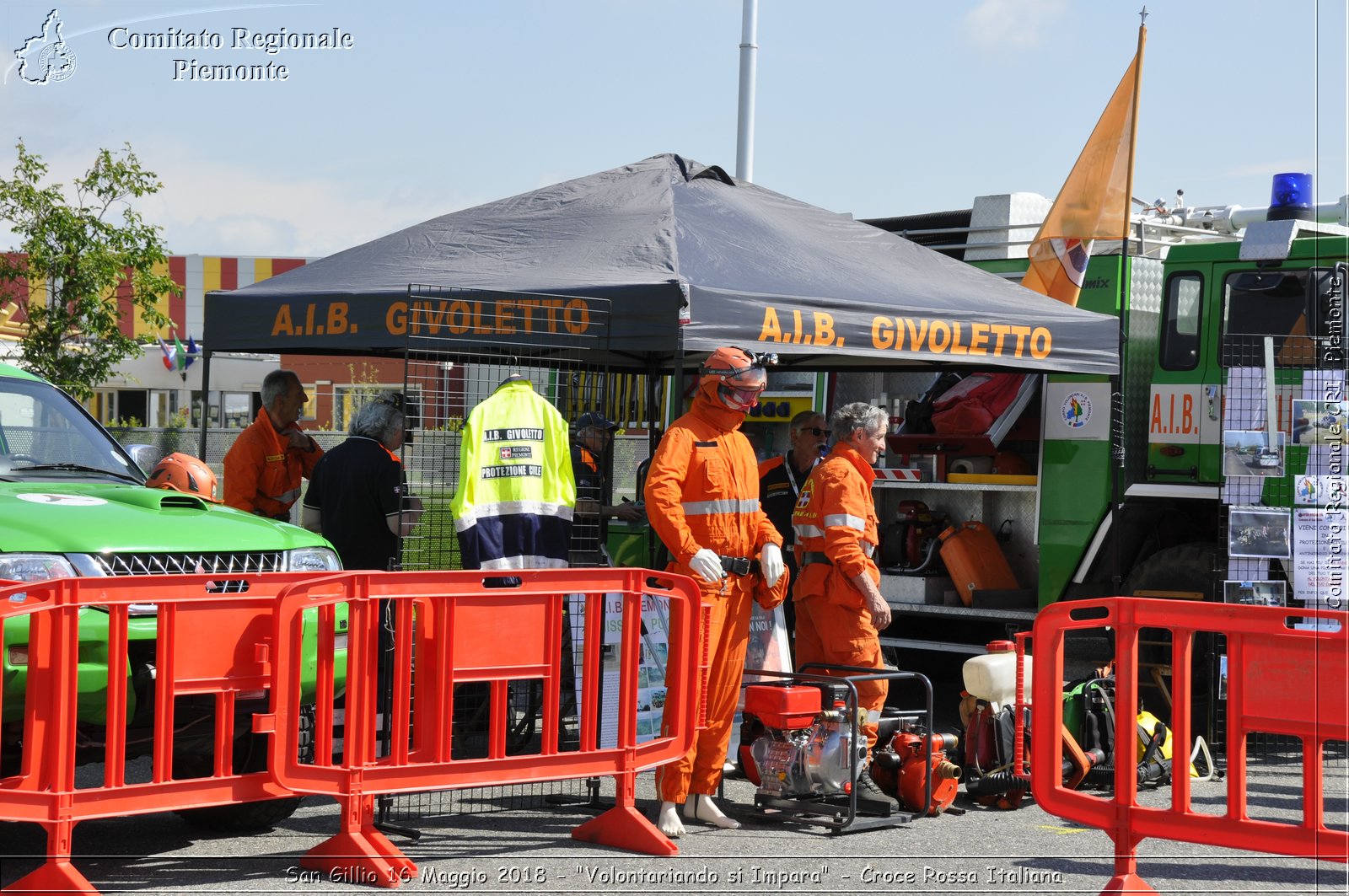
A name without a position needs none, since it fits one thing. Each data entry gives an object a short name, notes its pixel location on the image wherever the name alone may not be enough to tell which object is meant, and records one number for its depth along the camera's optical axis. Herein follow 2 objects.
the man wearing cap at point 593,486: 8.32
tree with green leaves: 18.34
